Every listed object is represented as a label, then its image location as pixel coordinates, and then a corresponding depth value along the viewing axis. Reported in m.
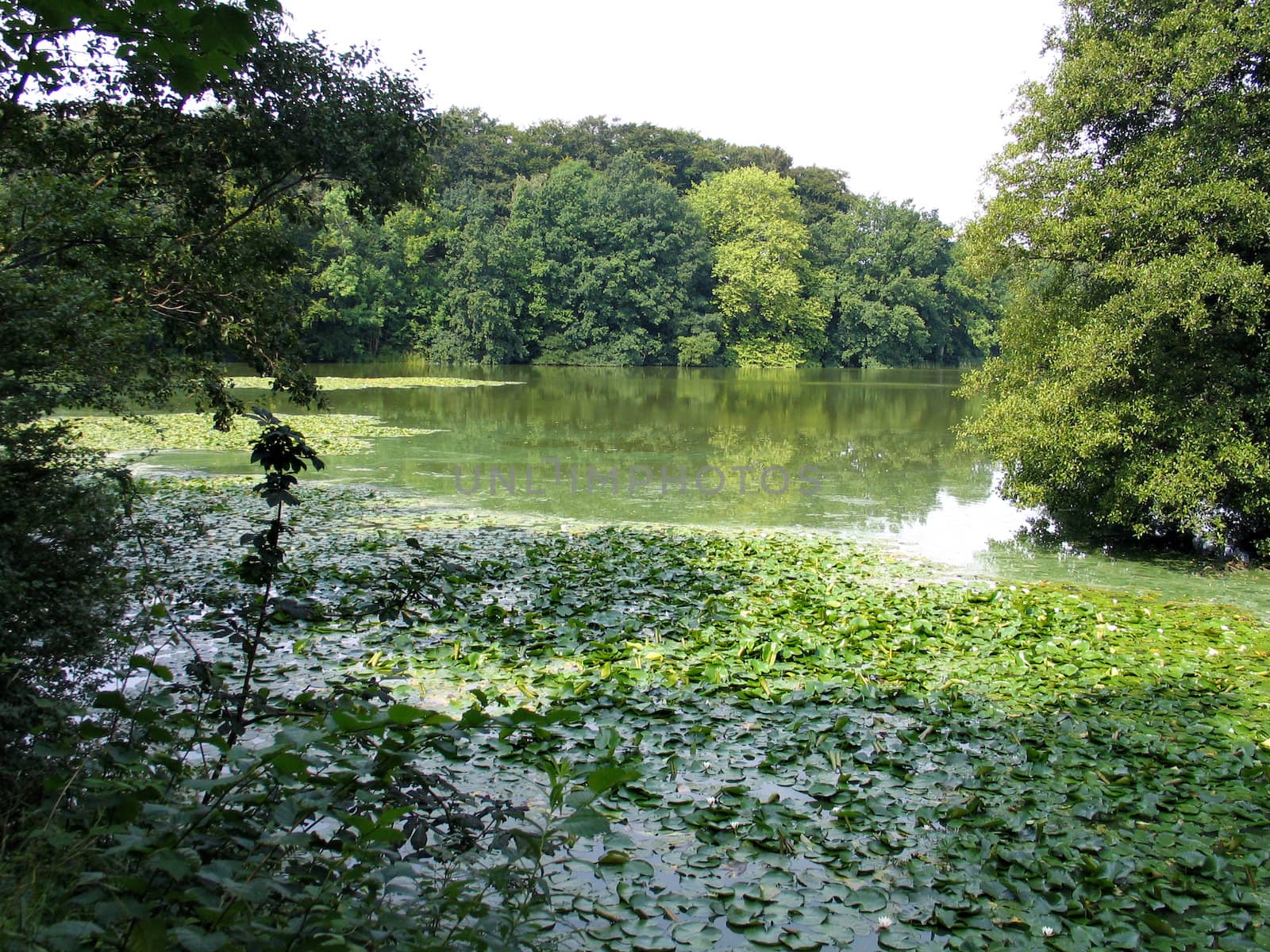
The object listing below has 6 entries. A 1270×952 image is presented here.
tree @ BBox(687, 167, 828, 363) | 50.94
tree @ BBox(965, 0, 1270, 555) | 8.61
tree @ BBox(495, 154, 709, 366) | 47.28
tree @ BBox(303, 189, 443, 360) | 41.91
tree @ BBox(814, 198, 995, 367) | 54.94
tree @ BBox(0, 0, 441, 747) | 3.58
